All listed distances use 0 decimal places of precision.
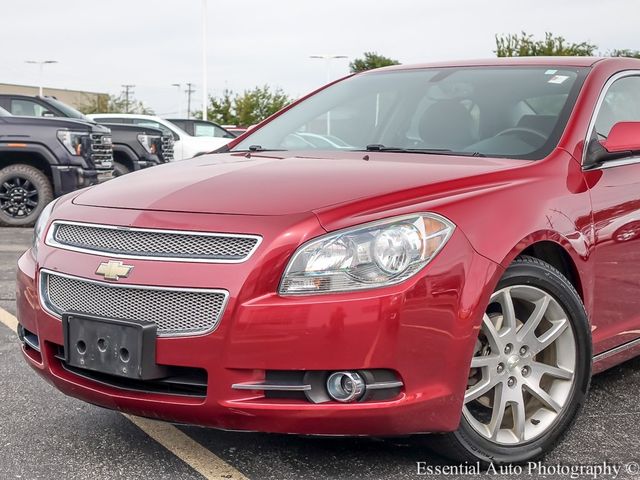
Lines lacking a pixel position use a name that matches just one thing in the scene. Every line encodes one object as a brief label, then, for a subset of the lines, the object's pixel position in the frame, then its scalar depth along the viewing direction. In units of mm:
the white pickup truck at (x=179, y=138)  19422
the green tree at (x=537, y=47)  43531
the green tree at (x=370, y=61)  61250
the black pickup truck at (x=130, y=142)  14078
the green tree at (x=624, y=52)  39056
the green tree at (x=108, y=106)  57288
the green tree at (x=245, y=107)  51531
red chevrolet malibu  2805
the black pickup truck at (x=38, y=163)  11078
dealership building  70038
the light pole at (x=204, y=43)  35531
